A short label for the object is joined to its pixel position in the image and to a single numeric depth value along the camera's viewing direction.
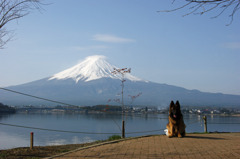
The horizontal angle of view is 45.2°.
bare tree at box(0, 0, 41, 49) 6.44
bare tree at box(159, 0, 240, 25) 4.27
